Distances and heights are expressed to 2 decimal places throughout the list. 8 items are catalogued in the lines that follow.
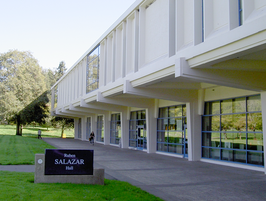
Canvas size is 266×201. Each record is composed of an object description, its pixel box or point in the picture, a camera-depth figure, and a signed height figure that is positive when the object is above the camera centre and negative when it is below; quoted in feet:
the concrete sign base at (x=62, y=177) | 28.30 -5.40
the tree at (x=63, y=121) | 192.95 +0.77
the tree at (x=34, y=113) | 151.94 +4.95
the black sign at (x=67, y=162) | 28.68 -3.98
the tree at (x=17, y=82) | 145.28 +20.95
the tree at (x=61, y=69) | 336.08 +61.84
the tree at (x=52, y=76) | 329.72 +53.59
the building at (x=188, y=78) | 34.35 +7.35
